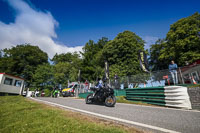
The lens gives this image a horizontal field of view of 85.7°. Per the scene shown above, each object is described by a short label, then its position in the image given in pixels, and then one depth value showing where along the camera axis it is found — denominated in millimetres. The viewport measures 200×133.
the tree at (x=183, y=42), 18000
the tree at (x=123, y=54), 20656
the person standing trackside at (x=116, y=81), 11670
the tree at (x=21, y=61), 31750
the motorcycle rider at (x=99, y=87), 6807
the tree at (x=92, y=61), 29391
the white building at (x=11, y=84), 15748
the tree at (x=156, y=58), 25461
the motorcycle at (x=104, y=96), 6227
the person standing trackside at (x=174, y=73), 7771
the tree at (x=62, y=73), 35031
